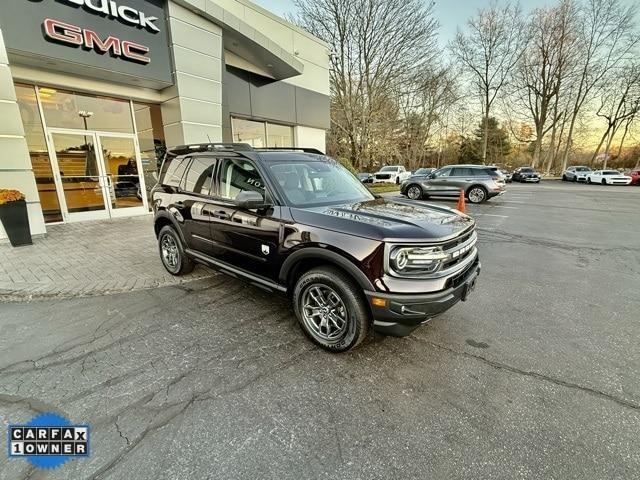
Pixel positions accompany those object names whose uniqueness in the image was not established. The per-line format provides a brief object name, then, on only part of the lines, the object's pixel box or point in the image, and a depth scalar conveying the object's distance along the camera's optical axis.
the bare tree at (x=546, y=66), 30.78
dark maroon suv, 2.48
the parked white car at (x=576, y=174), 30.17
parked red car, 26.71
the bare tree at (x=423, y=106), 23.92
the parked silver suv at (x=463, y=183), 13.54
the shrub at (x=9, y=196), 6.17
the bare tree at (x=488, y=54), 32.47
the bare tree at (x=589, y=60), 30.03
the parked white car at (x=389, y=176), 26.39
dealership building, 6.73
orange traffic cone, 9.16
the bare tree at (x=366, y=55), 20.03
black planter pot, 6.22
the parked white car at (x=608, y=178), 26.52
